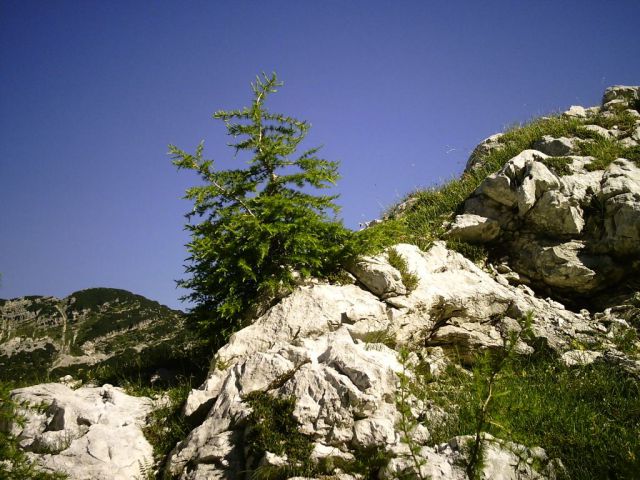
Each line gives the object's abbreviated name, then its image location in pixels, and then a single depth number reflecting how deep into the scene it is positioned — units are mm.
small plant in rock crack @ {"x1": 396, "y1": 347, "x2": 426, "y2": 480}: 3107
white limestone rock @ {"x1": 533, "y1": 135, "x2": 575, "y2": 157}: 13744
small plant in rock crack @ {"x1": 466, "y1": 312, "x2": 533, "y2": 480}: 3176
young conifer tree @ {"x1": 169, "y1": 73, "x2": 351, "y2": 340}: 7305
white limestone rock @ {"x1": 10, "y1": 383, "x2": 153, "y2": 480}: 4762
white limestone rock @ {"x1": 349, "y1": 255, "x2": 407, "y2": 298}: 7891
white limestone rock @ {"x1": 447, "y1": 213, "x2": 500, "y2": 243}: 11656
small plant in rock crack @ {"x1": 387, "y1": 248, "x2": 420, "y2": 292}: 8188
